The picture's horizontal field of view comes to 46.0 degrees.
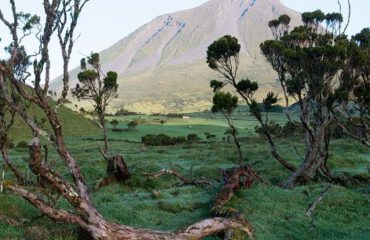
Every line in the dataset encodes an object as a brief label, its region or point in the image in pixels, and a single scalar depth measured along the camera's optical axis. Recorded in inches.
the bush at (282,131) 3949.3
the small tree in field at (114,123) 4576.8
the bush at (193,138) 3767.2
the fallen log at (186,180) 1149.5
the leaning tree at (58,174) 560.1
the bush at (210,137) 3864.2
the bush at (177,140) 3627.0
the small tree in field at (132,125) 4686.0
